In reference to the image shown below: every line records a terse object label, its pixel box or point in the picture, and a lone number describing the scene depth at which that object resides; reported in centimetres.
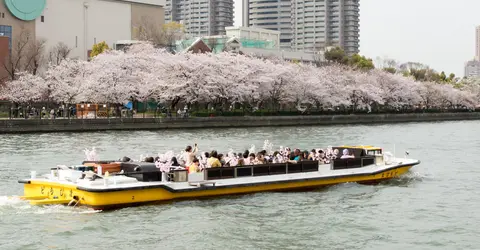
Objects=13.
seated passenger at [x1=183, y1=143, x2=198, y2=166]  2742
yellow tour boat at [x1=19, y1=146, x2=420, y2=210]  2428
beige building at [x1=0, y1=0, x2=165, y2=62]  10044
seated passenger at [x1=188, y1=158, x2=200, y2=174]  2670
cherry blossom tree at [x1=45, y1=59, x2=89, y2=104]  7712
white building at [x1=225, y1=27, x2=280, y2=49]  16938
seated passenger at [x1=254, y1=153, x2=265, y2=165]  2858
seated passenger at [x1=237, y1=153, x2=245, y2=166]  2781
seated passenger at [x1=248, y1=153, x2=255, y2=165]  2838
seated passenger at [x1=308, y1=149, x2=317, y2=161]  3080
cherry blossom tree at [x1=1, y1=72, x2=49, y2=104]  7831
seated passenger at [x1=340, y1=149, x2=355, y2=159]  3199
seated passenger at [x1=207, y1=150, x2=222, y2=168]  2705
